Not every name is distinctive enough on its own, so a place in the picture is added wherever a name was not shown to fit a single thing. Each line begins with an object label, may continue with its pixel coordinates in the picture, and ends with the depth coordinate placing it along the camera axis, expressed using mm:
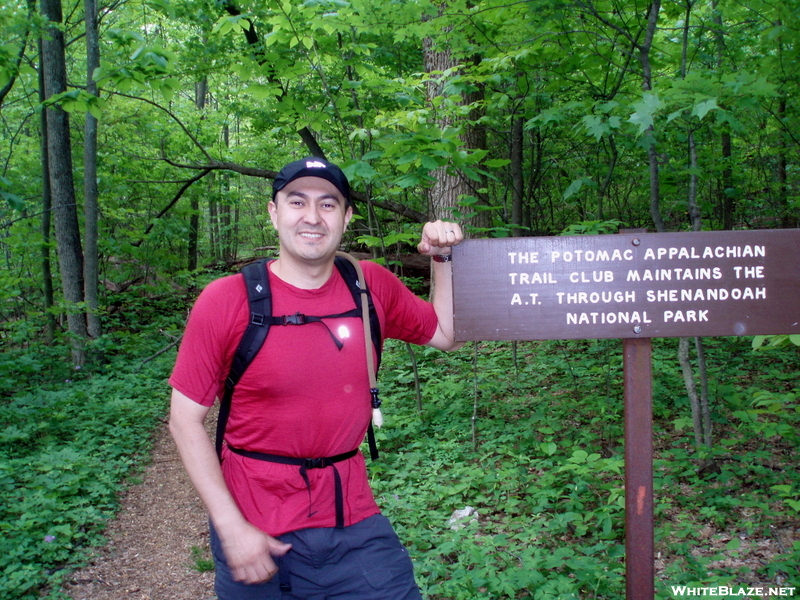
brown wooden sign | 2127
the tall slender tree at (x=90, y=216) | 9336
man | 1922
